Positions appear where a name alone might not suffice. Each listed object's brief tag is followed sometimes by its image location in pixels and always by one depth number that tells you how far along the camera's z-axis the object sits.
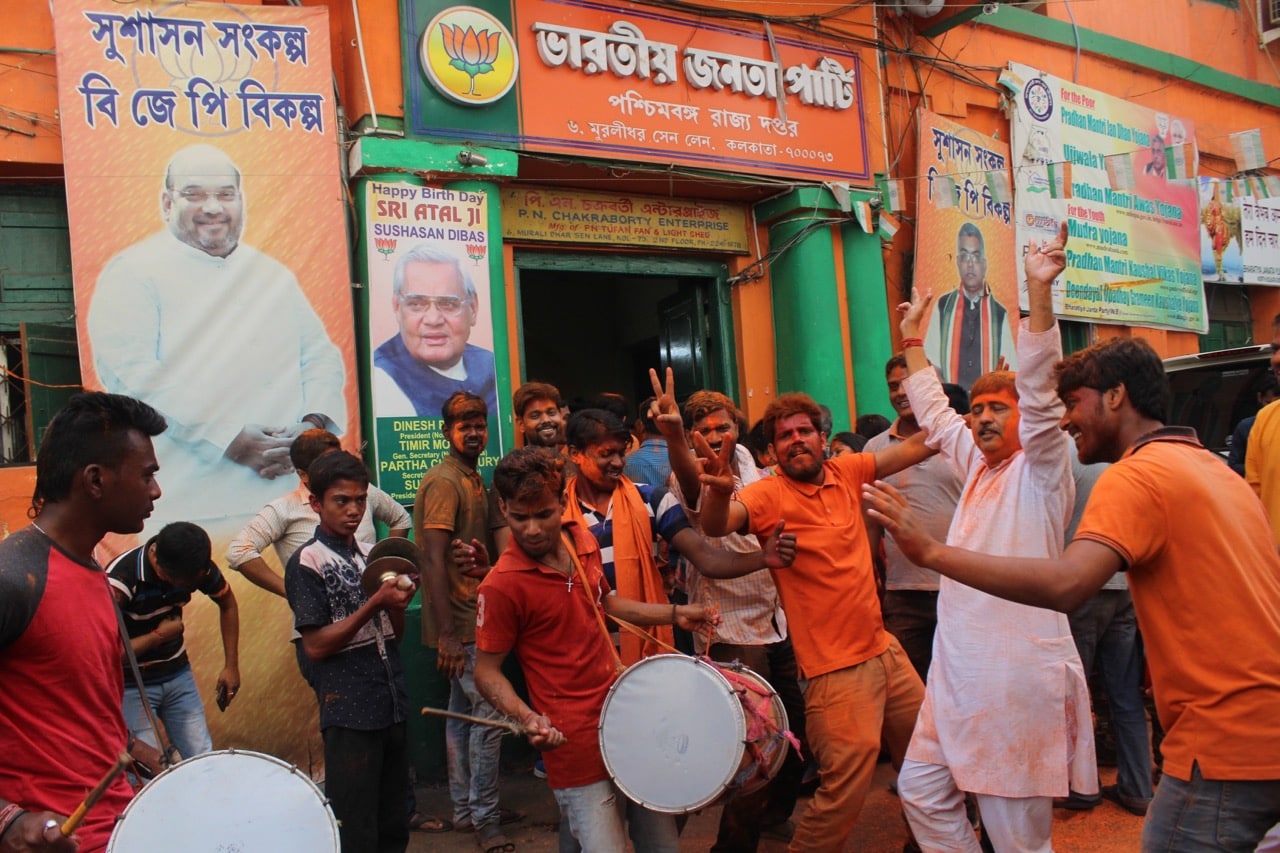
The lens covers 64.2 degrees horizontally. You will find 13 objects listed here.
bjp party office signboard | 6.57
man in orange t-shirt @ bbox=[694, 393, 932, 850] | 3.69
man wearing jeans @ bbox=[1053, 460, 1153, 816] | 4.93
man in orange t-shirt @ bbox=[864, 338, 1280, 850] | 2.36
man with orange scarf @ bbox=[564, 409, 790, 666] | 4.17
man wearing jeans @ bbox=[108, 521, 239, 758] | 4.25
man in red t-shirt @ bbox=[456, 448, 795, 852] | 3.29
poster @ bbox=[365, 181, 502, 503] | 6.19
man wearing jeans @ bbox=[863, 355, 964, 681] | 5.00
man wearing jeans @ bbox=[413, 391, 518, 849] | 4.87
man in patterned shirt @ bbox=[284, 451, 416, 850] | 3.54
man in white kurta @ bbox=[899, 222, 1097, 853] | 3.32
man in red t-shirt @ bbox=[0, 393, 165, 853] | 2.23
